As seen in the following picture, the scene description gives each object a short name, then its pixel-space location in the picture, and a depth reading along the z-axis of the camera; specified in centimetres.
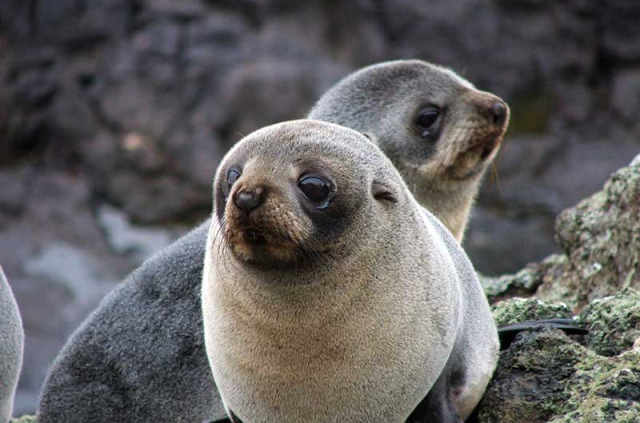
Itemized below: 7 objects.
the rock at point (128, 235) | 3441
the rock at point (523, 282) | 1555
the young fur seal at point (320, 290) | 898
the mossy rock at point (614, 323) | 1096
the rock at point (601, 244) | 1346
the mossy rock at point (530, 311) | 1216
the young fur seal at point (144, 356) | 1242
